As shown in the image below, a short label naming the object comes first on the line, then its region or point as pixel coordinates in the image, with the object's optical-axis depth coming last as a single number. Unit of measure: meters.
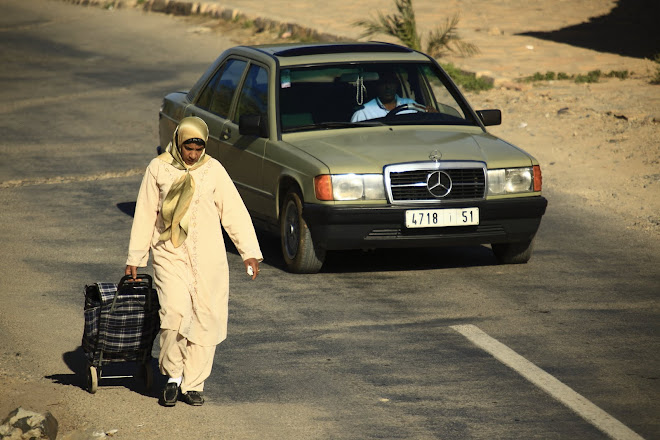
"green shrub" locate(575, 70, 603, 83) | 38.00
